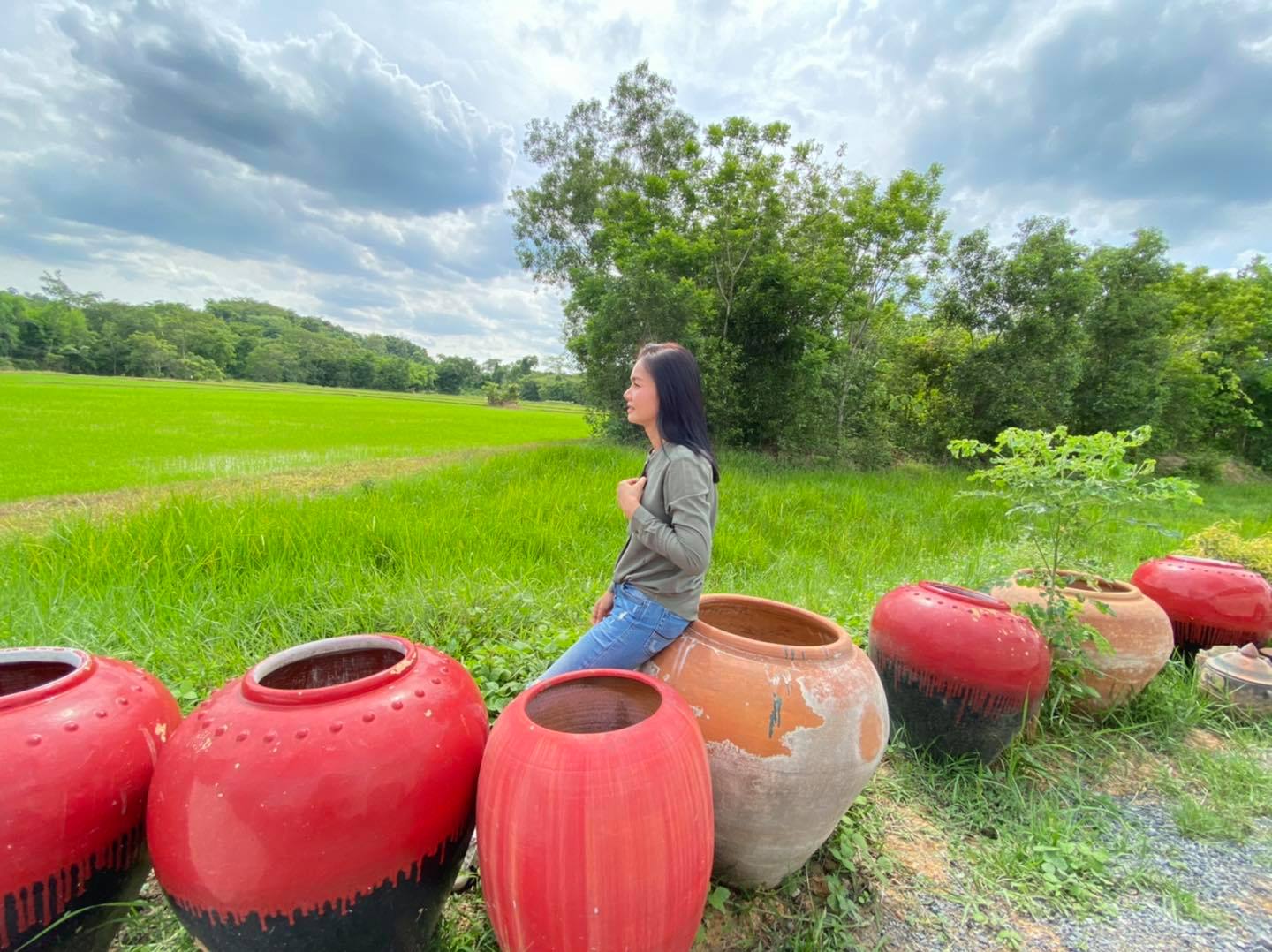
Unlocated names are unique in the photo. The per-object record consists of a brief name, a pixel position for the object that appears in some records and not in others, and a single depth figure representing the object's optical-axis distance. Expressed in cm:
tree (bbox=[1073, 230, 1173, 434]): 1334
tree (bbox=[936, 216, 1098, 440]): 1159
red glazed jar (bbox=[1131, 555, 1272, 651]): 342
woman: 181
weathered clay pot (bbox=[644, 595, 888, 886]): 169
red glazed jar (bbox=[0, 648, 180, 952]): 121
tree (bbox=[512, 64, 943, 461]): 1098
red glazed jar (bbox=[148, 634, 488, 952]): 123
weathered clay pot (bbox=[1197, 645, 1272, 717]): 308
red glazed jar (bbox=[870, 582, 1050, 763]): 237
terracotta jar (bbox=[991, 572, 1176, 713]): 278
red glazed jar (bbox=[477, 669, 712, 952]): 123
